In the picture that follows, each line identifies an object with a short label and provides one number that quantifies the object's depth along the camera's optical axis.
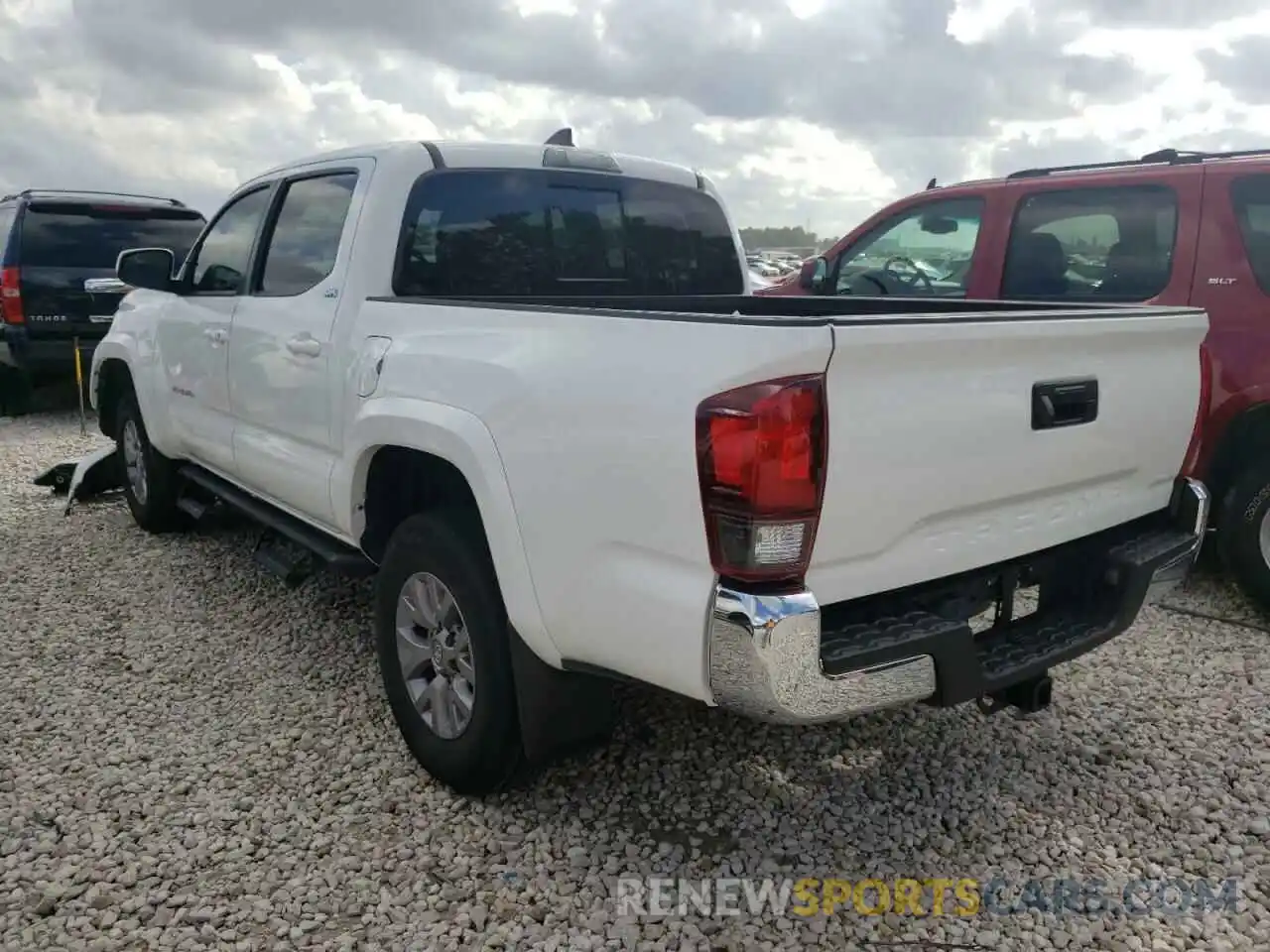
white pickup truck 2.21
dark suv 9.24
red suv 4.64
